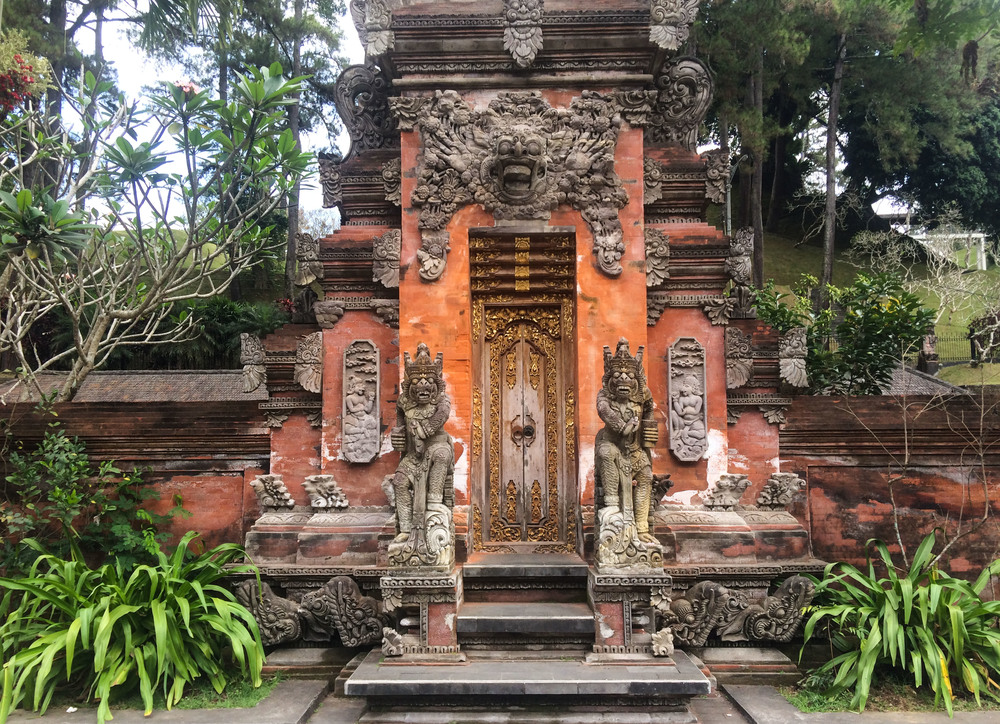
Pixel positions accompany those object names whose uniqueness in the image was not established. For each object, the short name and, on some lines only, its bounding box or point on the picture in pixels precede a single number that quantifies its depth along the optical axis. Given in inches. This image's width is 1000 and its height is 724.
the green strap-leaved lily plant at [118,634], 221.0
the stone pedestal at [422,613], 233.3
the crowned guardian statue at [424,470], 238.7
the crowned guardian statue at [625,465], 239.0
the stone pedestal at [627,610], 233.3
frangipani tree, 264.6
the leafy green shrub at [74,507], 281.5
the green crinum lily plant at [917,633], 227.0
